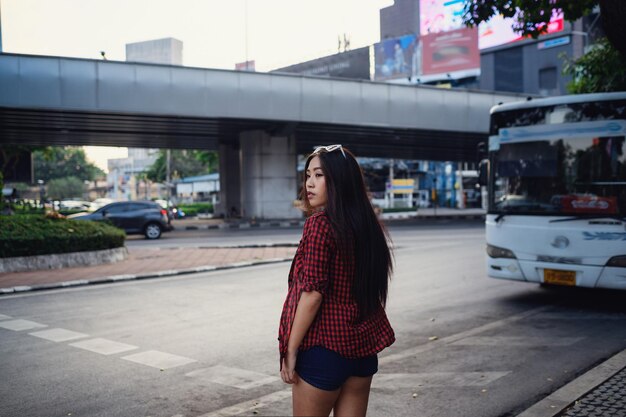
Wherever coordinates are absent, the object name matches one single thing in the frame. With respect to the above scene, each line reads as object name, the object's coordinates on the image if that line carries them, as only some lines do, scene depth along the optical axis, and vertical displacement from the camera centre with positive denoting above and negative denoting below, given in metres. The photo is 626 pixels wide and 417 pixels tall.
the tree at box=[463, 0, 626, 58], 7.07 +2.20
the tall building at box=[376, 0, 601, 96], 53.60 +13.26
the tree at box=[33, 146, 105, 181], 89.31 +3.90
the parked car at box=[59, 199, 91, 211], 51.82 -1.23
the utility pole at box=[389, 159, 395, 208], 60.50 -0.26
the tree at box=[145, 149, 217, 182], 69.44 +2.86
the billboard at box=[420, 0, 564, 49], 58.06 +16.93
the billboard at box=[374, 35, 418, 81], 67.31 +15.23
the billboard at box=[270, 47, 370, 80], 49.84 +10.96
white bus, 7.55 -0.11
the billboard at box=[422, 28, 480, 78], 61.72 +14.37
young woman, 2.48 -0.48
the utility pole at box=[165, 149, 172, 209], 55.89 +2.04
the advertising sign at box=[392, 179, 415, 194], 69.38 +0.05
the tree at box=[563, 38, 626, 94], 10.10 +2.05
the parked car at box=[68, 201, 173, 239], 24.02 -1.11
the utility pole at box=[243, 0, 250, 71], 32.38 +9.82
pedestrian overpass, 23.36 +3.50
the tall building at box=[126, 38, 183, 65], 162.12 +38.73
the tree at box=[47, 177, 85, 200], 86.56 +0.52
